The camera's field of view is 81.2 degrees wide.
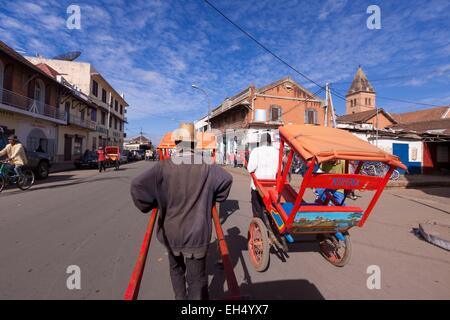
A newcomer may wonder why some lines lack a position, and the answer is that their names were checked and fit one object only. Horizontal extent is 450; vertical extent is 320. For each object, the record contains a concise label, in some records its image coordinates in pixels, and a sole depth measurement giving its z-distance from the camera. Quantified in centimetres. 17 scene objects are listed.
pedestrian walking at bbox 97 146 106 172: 1752
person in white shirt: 449
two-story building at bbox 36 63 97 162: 2633
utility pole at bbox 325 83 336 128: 1590
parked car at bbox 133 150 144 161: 4373
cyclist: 941
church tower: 6669
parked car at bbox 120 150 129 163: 3141
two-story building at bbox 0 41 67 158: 1848
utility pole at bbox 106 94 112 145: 3964
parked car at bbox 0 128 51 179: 1221
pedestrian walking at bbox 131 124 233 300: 223
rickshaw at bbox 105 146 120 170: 2525
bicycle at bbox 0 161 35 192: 924
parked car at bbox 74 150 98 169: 2097
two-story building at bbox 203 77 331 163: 2800
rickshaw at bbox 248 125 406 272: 299
